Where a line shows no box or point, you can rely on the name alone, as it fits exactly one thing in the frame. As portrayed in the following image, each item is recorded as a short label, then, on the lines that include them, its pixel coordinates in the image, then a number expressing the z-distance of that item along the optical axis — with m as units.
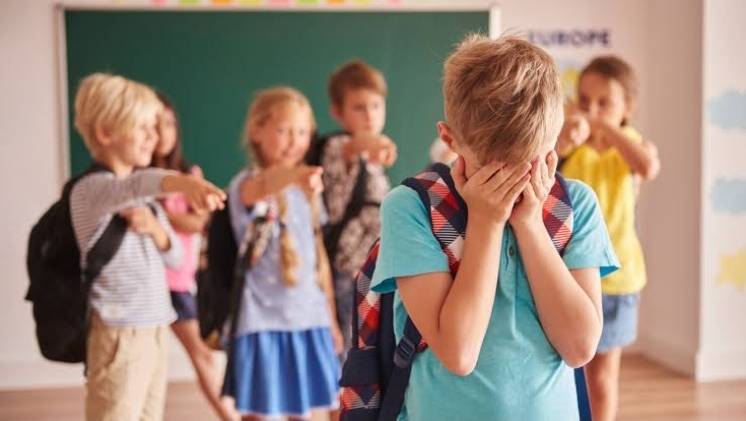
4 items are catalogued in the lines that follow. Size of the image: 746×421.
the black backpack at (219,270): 2.41
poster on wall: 4.09
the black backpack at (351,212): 2.60
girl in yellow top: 2.46
